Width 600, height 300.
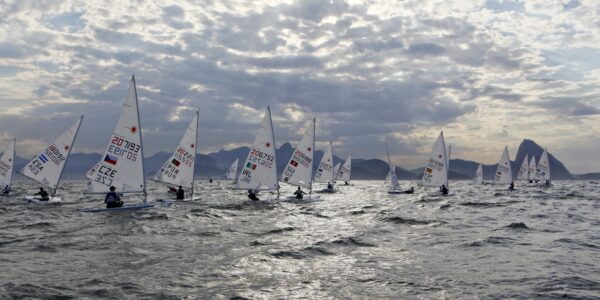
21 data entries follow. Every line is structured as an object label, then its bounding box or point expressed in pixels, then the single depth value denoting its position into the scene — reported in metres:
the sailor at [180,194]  33.84
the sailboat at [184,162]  33.84
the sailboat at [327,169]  58.44
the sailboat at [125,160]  25.50
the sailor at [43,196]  32.16
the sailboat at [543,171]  87.73
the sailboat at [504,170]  79.56
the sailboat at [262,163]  34.22
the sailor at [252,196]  34.47
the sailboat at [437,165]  48.38
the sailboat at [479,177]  102.75
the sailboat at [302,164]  37.50
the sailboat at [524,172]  96.38
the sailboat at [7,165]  43.23
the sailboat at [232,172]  101.56
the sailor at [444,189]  48.78
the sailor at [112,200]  25.05
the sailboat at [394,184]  55.19
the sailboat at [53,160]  32.91
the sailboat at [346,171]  79.60
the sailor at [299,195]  35.34
